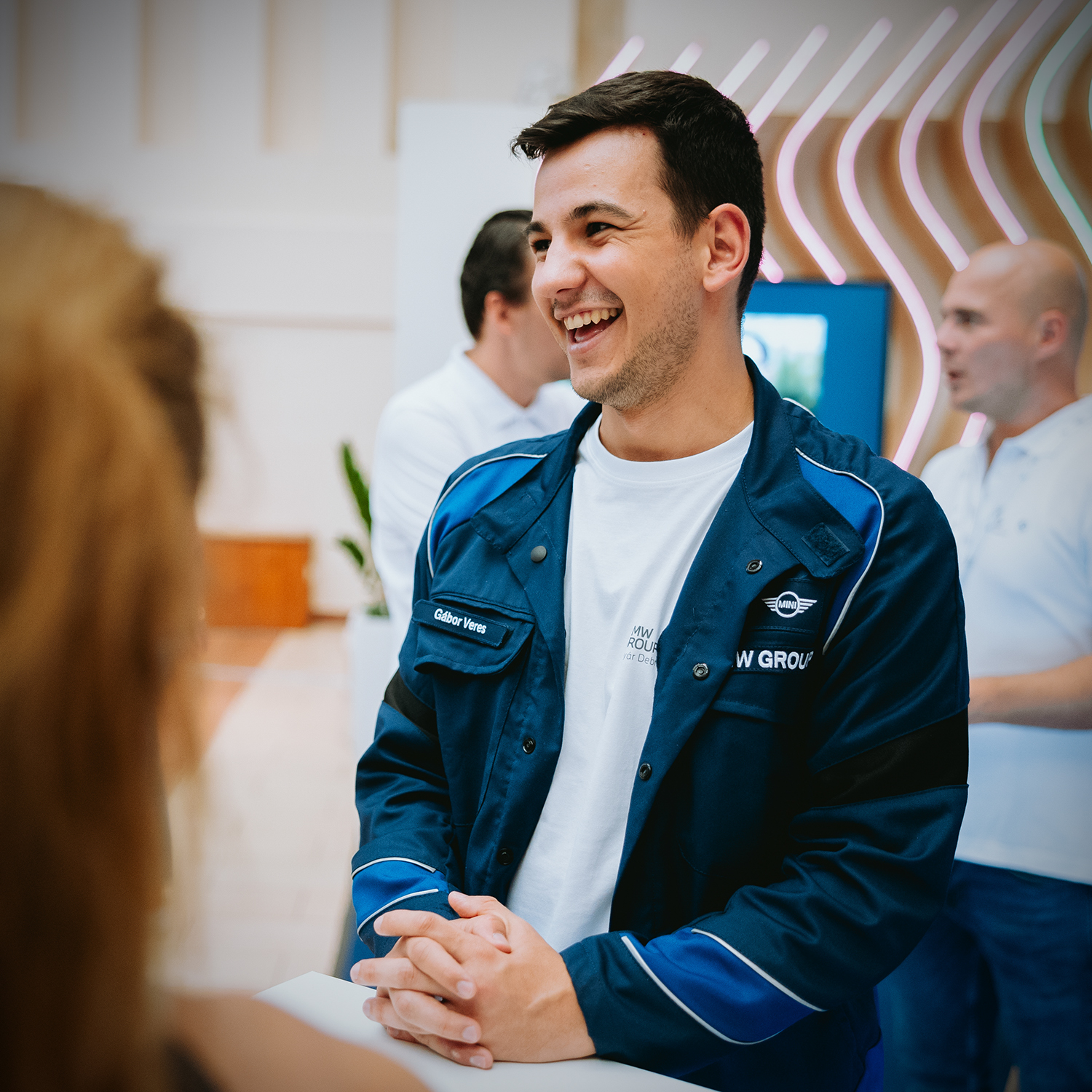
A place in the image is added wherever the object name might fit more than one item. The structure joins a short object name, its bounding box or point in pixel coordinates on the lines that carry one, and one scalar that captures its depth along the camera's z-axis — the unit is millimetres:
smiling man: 1042
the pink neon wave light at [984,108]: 3982
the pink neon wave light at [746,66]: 4652
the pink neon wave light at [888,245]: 3752
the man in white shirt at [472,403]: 2475
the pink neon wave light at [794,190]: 4094
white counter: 921
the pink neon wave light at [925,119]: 4055
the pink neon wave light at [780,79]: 4062
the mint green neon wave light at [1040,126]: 3863
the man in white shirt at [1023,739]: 1832
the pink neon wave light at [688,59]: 4547
